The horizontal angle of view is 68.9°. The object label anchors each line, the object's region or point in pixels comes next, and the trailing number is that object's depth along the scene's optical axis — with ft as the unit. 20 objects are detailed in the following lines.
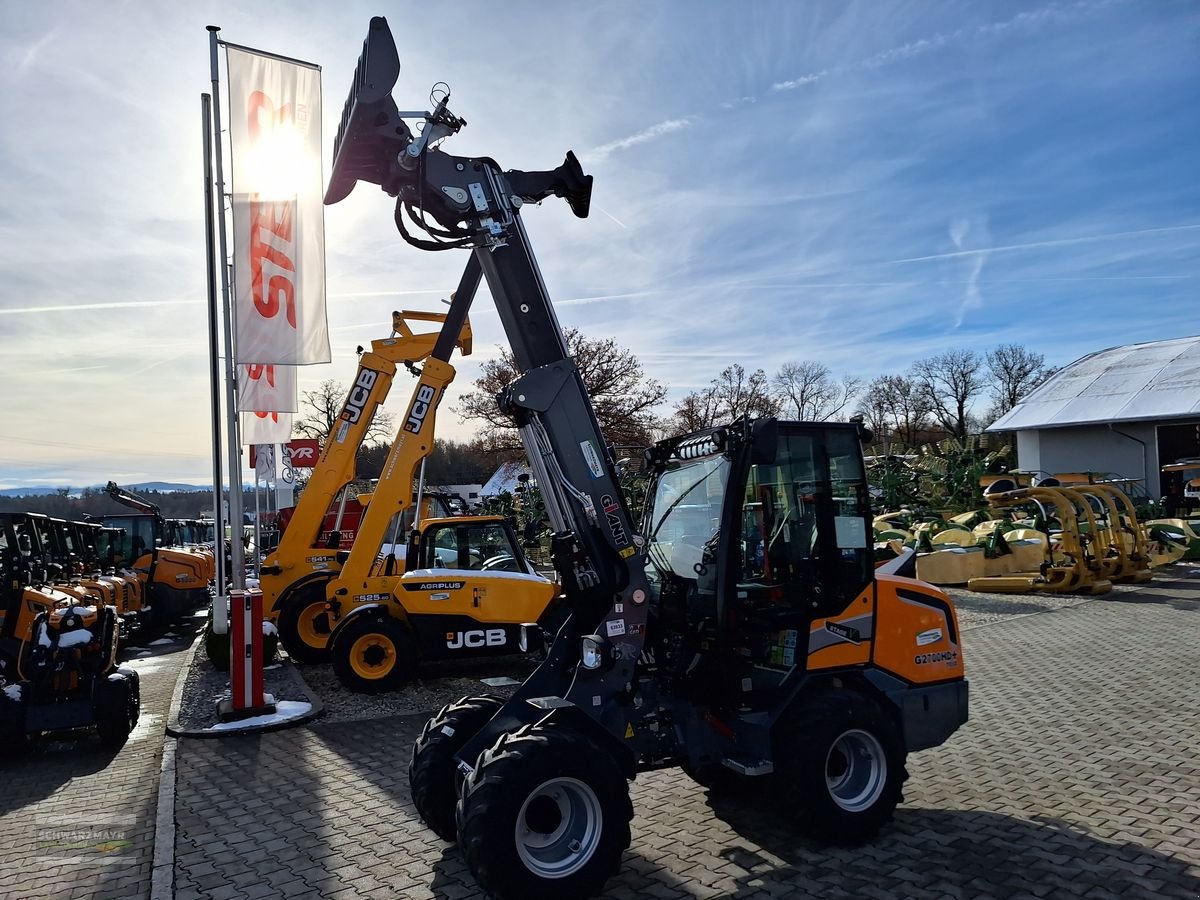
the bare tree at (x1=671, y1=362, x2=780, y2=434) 124.67
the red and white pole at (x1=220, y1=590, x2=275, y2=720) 26.81
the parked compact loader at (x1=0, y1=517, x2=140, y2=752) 23.99
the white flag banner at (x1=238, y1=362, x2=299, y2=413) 40.98
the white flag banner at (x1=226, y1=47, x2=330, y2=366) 30.30
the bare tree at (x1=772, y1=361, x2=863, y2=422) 163.34
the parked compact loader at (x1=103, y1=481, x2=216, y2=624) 52.16
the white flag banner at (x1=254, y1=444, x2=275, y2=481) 54.54
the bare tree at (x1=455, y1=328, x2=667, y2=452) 97.91
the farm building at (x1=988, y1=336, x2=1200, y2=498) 115.24
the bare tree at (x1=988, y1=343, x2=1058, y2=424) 214.48
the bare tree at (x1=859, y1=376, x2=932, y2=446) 214.85
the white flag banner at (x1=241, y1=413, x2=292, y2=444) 50.96
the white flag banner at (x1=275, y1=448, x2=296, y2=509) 61.15
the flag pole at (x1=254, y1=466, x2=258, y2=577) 47.21
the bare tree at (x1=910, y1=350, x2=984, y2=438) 216.13
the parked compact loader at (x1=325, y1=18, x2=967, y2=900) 15.42
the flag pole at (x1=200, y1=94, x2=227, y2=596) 28.68
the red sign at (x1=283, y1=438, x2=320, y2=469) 70.85
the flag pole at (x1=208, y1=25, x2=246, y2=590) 28.48
